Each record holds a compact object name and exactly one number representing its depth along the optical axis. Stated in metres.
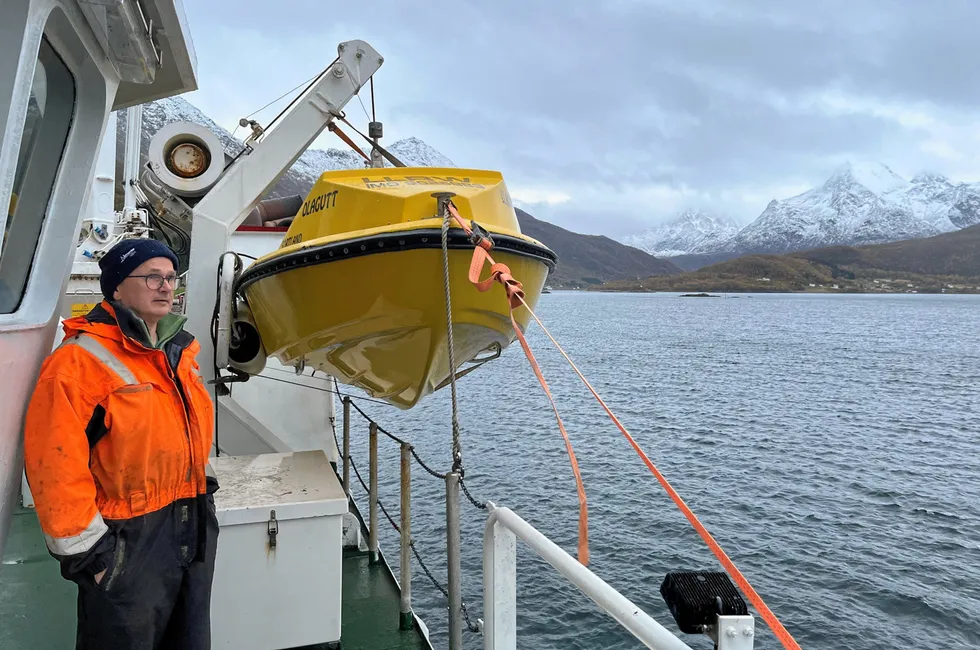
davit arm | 4.53
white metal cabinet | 3.21
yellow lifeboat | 3.51
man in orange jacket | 1.93
